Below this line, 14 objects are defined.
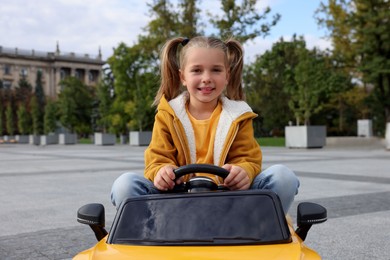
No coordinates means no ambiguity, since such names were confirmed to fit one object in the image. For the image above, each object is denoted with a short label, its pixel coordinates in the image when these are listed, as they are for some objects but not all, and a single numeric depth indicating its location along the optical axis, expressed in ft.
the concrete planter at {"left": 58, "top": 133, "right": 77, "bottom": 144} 162.40
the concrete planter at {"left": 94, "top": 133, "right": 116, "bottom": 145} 131.84
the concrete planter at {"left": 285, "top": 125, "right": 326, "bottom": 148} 84.69
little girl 9.38
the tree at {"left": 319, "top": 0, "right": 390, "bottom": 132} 96.58
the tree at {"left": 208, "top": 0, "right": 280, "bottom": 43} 98.43
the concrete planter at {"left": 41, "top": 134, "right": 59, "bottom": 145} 177.17
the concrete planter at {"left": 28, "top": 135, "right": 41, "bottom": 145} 185.71
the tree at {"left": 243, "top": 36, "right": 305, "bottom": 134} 162.40
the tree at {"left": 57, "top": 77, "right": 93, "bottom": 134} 174.70
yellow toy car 6.87
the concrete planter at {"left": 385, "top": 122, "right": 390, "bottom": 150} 73.00
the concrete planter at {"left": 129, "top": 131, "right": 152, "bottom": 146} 115.44
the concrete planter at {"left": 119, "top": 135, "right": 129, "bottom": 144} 143.64
